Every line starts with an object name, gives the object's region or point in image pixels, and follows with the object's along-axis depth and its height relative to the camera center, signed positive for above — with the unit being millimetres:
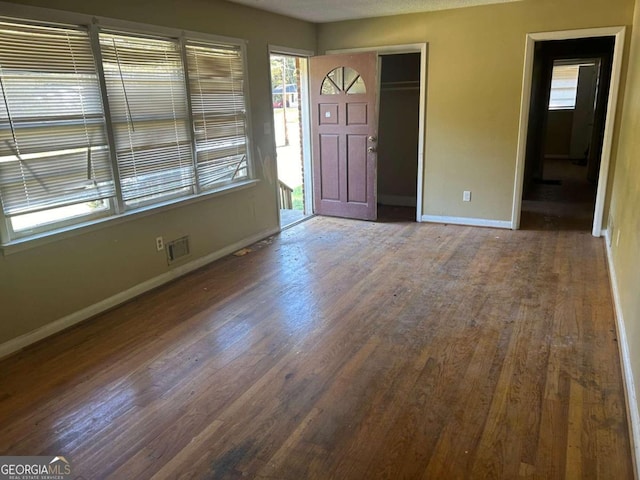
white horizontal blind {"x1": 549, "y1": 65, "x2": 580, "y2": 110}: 10500 +505
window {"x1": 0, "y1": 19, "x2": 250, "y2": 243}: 2844 +5
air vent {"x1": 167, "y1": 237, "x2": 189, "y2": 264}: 4017 -1087
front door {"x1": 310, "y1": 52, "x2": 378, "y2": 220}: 5434 -188
